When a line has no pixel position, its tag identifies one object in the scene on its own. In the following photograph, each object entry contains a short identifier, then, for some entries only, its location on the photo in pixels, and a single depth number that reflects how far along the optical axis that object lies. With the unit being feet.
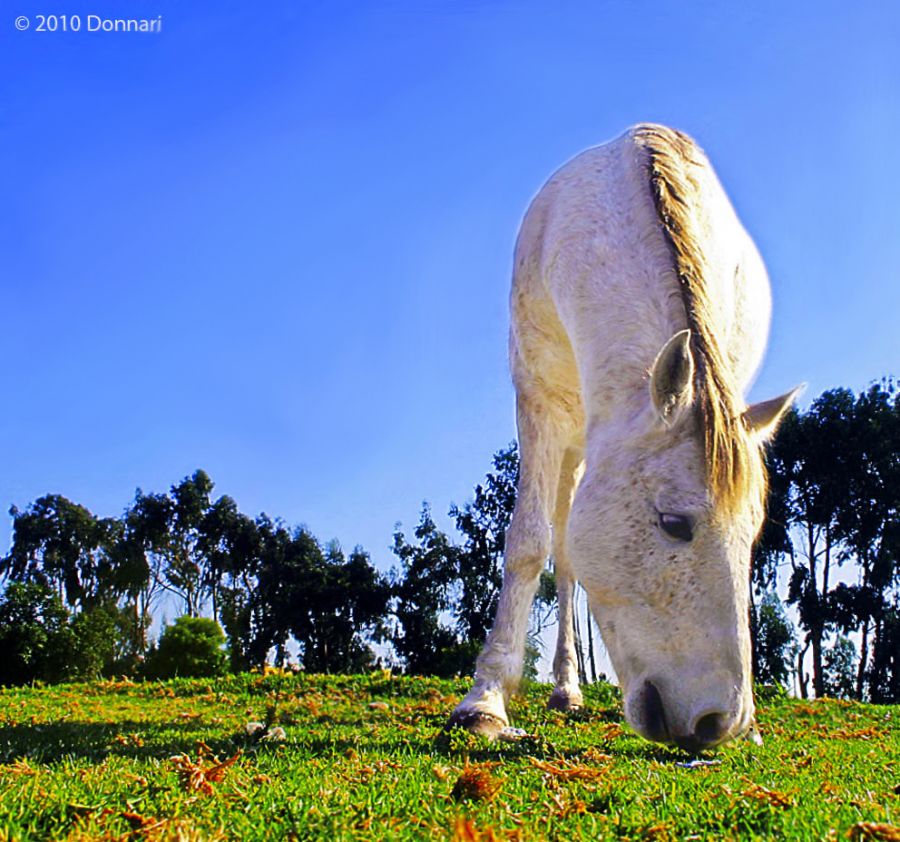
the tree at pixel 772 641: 80.48
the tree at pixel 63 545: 136.40
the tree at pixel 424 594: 112.16
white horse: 10.75
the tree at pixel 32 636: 61.98
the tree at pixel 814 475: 88.99
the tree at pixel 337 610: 121.60
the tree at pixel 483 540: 110.01
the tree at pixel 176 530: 133.28
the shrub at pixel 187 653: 62.08
